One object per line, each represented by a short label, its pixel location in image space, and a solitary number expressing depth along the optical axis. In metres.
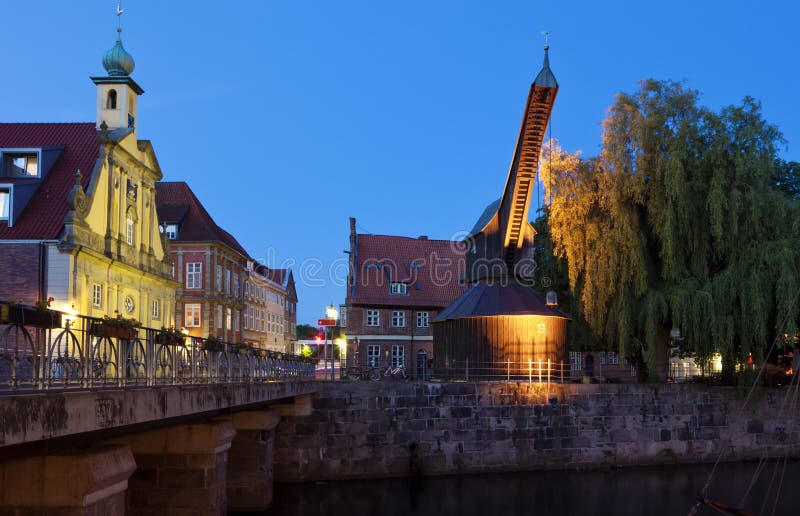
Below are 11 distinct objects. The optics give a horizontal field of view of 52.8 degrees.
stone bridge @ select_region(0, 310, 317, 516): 8.38
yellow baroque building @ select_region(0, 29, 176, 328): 28.30
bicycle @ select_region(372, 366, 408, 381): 35.06
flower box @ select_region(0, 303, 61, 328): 7.86
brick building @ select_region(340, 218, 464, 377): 48.34
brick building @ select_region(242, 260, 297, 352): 62.91
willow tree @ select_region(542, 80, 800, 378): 30.16
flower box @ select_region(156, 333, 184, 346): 12.19
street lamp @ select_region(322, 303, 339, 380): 32.16
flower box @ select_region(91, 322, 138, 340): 9.70
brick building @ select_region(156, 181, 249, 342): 49.84
